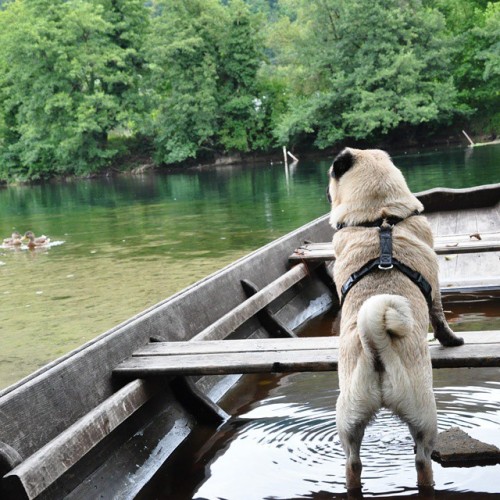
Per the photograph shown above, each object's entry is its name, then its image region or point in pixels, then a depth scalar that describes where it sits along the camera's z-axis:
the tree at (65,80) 54.66
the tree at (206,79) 55.91
